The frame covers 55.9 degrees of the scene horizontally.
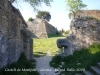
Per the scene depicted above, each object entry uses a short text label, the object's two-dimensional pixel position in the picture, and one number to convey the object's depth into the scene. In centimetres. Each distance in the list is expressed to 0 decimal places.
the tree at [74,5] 2043
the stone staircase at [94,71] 411
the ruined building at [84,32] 716
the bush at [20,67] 437
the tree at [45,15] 3428
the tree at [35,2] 821
